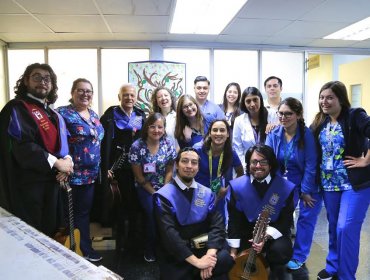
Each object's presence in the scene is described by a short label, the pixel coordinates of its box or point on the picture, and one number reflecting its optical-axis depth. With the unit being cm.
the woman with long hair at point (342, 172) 209
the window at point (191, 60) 520
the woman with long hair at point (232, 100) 326
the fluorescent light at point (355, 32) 434
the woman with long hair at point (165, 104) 293
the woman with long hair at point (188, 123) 277
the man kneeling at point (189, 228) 190
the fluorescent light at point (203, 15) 356
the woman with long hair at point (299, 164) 232
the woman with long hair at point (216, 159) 247
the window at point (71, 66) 509
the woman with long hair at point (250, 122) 288
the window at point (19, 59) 507
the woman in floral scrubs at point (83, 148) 239
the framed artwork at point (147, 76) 488
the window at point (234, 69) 534
